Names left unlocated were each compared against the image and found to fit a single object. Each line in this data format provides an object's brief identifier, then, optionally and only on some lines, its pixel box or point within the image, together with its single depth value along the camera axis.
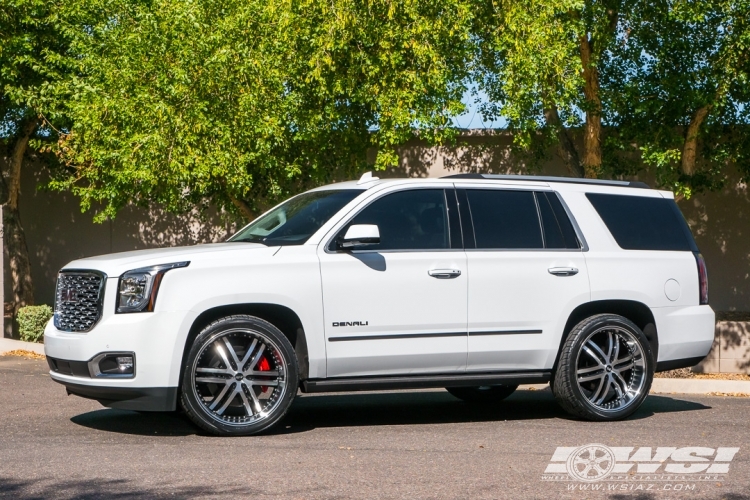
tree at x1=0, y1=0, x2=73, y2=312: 18.17
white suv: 8.05
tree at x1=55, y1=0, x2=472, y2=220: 14.35
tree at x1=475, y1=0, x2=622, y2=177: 14.23
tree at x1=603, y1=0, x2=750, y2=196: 14.76
